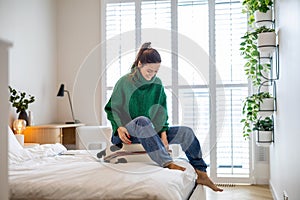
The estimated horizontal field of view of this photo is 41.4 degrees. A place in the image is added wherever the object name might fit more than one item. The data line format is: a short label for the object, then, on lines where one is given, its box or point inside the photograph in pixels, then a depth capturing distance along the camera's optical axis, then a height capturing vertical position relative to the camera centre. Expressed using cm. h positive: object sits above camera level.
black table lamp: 443 +11
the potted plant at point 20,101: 378 +0
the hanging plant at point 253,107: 351 -7
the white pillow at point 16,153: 259 -36
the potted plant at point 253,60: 392 +40
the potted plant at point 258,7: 353 +85
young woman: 221 -10
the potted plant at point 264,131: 367 -29
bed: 178 -38
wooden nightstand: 394 -33
